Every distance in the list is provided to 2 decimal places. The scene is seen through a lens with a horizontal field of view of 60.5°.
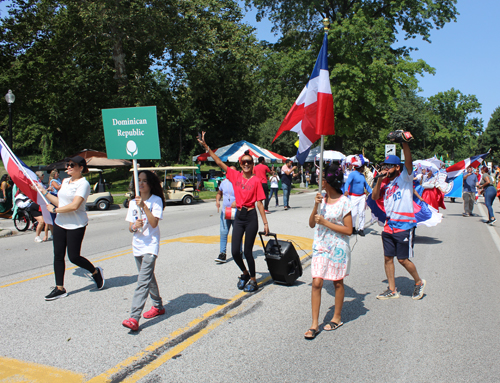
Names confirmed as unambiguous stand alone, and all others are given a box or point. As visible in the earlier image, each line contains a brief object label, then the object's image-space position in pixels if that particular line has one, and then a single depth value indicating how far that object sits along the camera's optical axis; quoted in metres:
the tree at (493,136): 90.19
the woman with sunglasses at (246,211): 5.57
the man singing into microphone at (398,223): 5.34
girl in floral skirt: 4.24
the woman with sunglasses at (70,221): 5.27
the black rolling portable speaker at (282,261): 5.77
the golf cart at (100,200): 17.97
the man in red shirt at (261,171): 12.23
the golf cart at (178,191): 19.81
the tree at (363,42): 29.33
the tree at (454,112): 79.69
